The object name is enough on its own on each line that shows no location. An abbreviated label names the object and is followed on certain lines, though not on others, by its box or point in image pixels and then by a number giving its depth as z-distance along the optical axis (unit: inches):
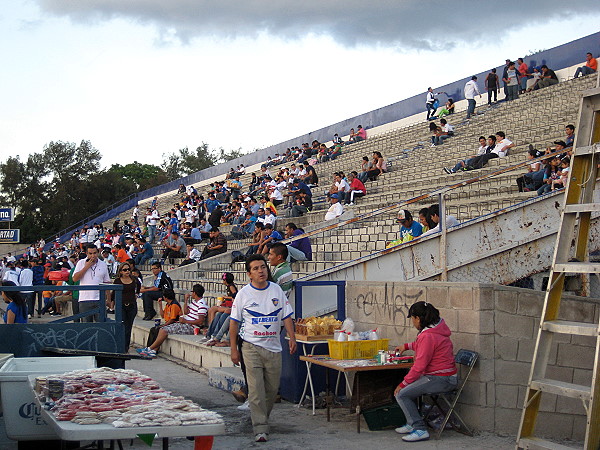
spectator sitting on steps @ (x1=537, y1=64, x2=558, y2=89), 978.1
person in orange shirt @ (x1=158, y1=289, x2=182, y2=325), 595.2
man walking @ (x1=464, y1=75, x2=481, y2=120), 1074.1
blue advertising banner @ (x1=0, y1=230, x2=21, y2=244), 1440.9
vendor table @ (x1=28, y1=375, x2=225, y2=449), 189.5
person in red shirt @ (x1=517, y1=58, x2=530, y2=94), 1012.5
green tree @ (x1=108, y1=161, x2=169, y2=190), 3396.9
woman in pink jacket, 296.0
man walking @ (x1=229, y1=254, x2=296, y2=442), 309.4
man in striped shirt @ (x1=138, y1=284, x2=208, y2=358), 581.9
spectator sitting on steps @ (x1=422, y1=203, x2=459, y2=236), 434.0
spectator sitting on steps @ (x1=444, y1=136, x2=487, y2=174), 740.6
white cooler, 251.3
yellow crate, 333.7
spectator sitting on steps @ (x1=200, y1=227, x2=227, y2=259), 818.8
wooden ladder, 223.1
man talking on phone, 469.7
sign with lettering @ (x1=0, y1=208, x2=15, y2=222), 1385.3
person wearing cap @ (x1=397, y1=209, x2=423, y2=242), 467.2
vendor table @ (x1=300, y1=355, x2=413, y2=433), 313.0
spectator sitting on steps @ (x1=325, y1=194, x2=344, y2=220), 710.5
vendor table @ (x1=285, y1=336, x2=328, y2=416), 351.9
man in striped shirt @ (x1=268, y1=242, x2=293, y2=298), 361.7
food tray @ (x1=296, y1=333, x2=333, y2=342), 353.4
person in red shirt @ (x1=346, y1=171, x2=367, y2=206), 793.6
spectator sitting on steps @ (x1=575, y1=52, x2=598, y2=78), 904.8
